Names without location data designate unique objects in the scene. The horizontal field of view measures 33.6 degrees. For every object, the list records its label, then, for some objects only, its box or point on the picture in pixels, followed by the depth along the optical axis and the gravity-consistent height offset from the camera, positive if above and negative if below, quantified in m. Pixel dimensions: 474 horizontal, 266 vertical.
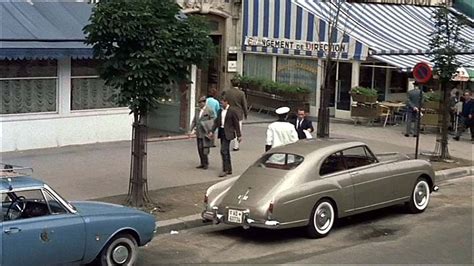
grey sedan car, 11.13 -1.89
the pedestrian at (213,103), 17.14 -0.99
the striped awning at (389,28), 25.40 +1.27
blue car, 8.29 -1.94
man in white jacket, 14.40 -1.35
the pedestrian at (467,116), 23.50 -1.47
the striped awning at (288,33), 26.00 +0.99
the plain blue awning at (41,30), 16.73 +0.50
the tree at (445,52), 18.97 +0.35
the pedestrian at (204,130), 16.17 -1.47
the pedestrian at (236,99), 17.97 -0.91
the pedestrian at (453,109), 23.98 -1.31
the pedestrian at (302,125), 15.36 -1.25
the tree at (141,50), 12.22 +0.10
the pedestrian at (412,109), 23.16 -1.29
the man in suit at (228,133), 15.93 -1.50
